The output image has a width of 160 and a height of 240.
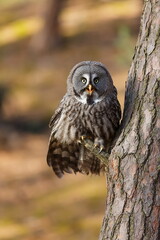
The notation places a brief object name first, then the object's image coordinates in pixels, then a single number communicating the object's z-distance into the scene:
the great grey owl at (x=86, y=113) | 9.44
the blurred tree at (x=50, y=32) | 34.09
